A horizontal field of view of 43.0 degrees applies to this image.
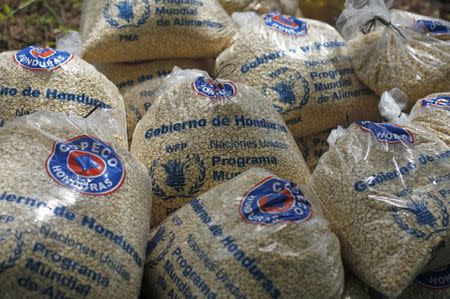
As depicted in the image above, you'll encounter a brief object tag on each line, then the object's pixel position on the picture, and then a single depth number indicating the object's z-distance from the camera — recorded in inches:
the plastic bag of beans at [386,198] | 49.0
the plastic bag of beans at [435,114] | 62.7
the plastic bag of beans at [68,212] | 42.5
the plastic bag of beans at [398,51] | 70.7
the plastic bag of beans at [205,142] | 57.2
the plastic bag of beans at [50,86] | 58.7
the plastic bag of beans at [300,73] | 70.7
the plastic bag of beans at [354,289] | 52.9
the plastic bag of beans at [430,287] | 54.3
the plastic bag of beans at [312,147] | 75.7
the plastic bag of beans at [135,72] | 77.1
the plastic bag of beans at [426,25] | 74.0
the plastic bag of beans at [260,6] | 87.5
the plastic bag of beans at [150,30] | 72.1
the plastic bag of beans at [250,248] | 45.1
